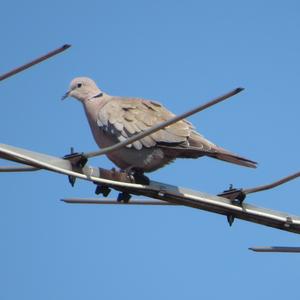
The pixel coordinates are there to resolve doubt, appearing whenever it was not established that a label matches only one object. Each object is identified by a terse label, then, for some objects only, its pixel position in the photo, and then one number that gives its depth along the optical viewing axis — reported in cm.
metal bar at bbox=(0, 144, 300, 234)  1077
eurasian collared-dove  1437
